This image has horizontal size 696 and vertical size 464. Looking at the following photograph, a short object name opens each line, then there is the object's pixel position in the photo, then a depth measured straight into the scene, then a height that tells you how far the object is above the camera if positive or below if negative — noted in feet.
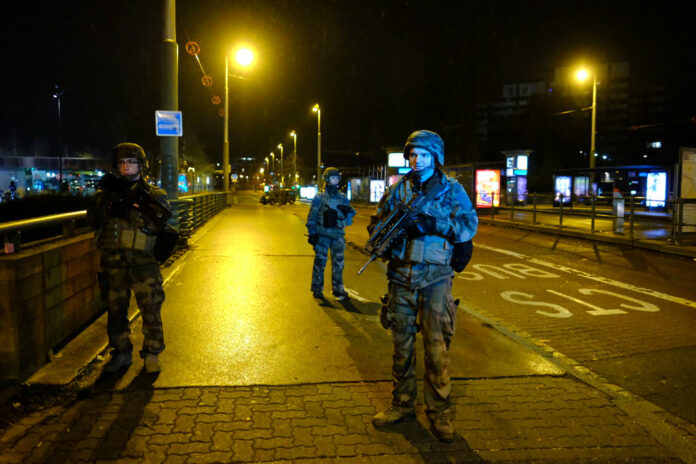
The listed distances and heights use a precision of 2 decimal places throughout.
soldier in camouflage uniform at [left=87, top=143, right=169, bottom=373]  14.25 -1.89
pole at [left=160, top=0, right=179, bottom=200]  33.37 +6.39
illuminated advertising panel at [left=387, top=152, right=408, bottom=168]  132.57 +7.91
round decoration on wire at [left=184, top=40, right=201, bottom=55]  46.29 +12.19
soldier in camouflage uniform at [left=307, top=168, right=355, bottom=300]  23.89 -1.52
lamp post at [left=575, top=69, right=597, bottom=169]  99.55 +19.11
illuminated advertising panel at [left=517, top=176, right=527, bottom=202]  110.22 +1.75
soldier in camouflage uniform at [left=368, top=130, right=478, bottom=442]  11.57 -1.80
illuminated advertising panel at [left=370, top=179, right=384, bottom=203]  142.00 +1.11
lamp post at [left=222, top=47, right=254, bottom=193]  71.88 +17.59
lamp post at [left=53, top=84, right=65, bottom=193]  126.30 +23.28
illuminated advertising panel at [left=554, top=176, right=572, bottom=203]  108.78 +1.99
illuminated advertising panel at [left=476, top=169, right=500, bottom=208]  91.37 +2.07
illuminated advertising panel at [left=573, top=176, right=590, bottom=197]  109.29 +1.84
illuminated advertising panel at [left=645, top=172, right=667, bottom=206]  78.79 +1.44
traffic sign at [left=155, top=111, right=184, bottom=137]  33.32 +4.11
